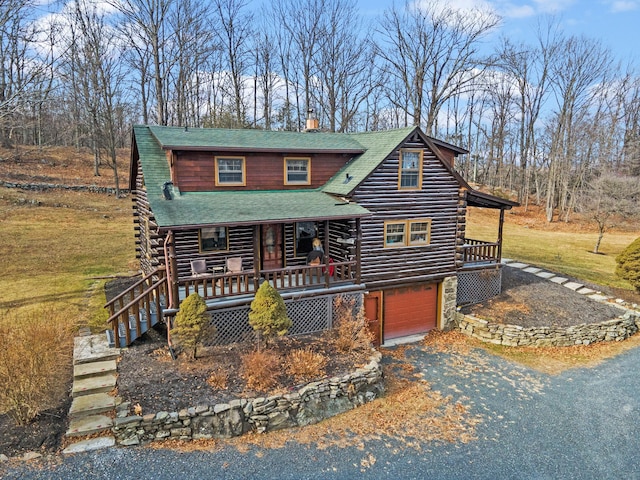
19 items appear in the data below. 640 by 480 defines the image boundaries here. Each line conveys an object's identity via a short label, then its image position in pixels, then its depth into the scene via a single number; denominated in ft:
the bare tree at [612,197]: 109.84
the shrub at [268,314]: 37.09
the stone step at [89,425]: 28.32
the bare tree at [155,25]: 86.89
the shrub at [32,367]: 29.01
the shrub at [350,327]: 40.45
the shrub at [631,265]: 63.10
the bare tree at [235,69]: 110.73
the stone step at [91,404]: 29.76
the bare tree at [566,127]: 142.20
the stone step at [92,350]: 35.96
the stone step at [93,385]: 31.91
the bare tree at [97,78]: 104.27
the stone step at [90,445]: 27.11
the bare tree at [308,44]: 118.01
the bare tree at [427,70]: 108.68
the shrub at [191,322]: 34.86
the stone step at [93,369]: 33.83
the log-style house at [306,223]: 40.73
